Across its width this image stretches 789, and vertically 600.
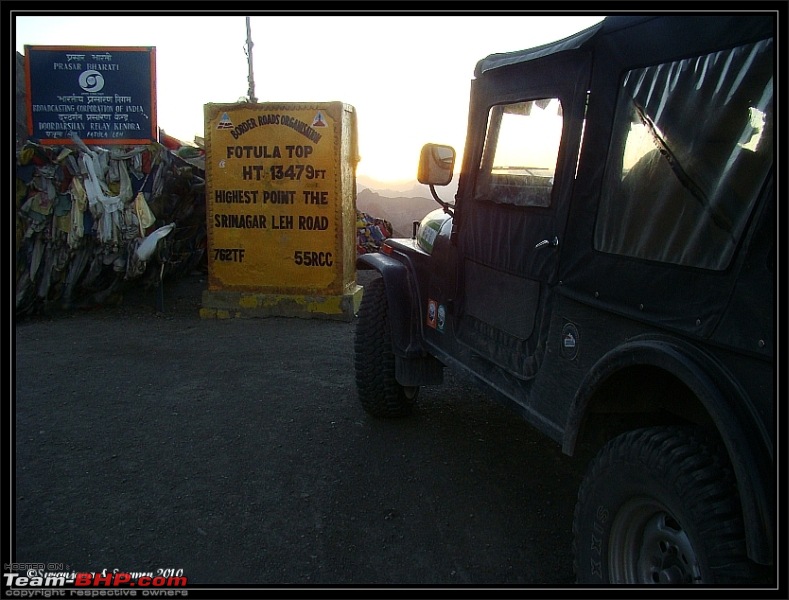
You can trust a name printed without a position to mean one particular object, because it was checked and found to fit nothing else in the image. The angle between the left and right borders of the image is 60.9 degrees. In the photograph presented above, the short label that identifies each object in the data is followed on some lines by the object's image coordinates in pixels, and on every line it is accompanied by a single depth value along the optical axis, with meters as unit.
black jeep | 1.82
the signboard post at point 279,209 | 7.46
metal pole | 11.74
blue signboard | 9.37
